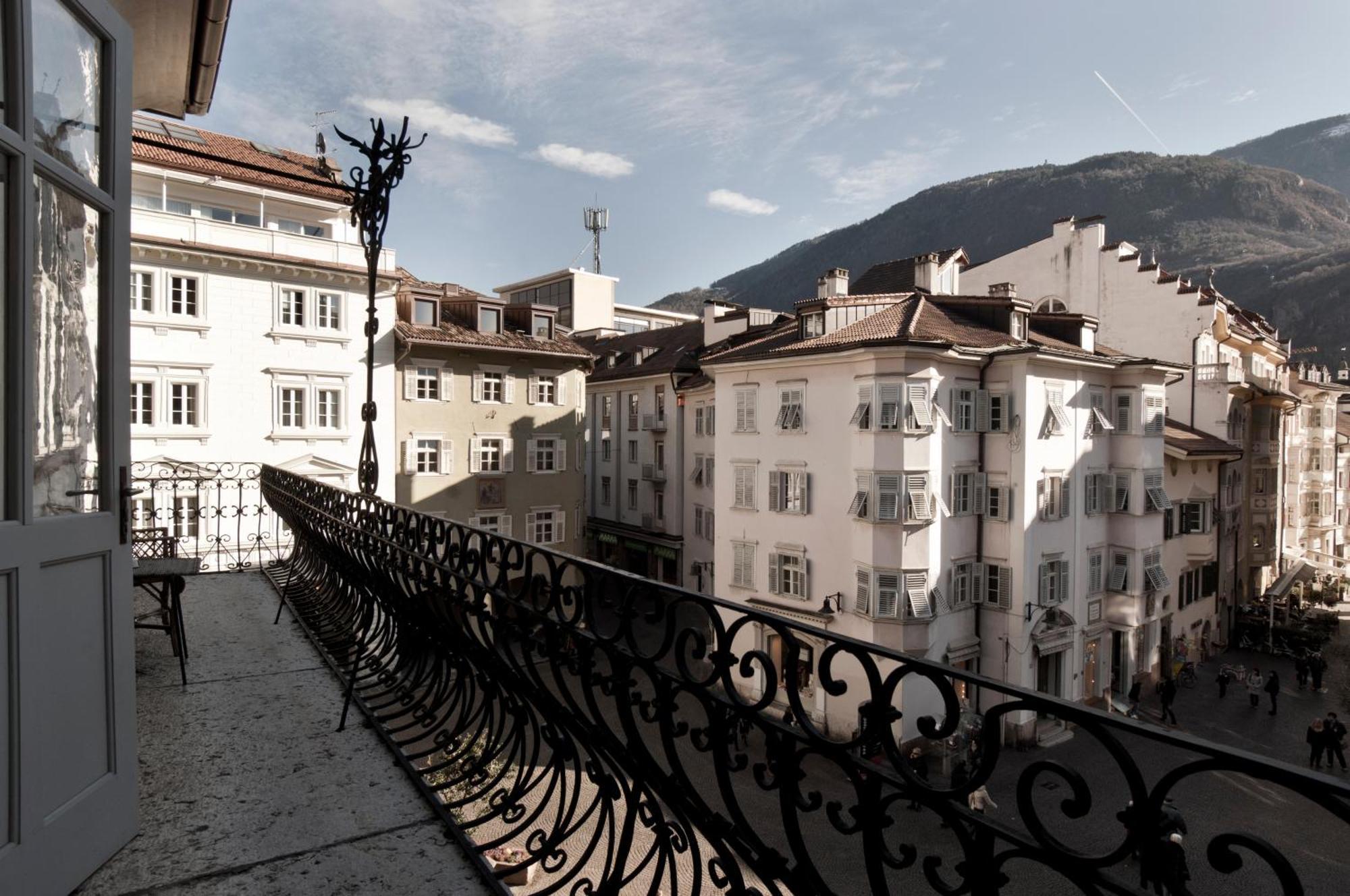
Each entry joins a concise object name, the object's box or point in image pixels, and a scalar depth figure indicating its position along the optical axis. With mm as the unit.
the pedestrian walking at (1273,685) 26172
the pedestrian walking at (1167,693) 25484
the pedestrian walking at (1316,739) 19908
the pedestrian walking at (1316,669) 29141
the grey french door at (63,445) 2605
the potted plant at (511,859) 6937
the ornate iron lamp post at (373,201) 7262
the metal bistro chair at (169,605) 5840
